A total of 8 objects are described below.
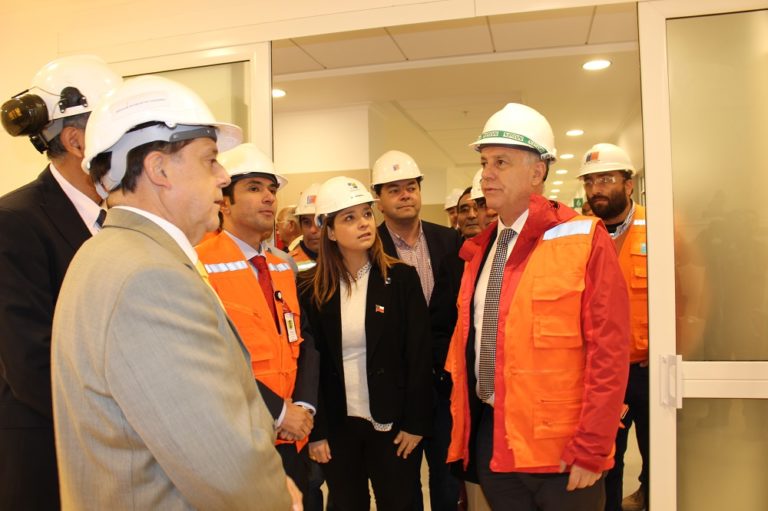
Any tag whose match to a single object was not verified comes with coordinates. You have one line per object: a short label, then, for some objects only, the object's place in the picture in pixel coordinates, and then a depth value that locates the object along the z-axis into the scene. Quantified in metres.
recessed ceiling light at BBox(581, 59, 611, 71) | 4.68
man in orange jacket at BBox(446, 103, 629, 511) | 1.77
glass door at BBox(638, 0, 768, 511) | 2.18
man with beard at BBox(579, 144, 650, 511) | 3.00
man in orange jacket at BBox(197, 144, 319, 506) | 2.01
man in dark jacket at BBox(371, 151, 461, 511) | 2.96
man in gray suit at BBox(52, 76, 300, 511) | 0.94
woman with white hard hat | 2.38
